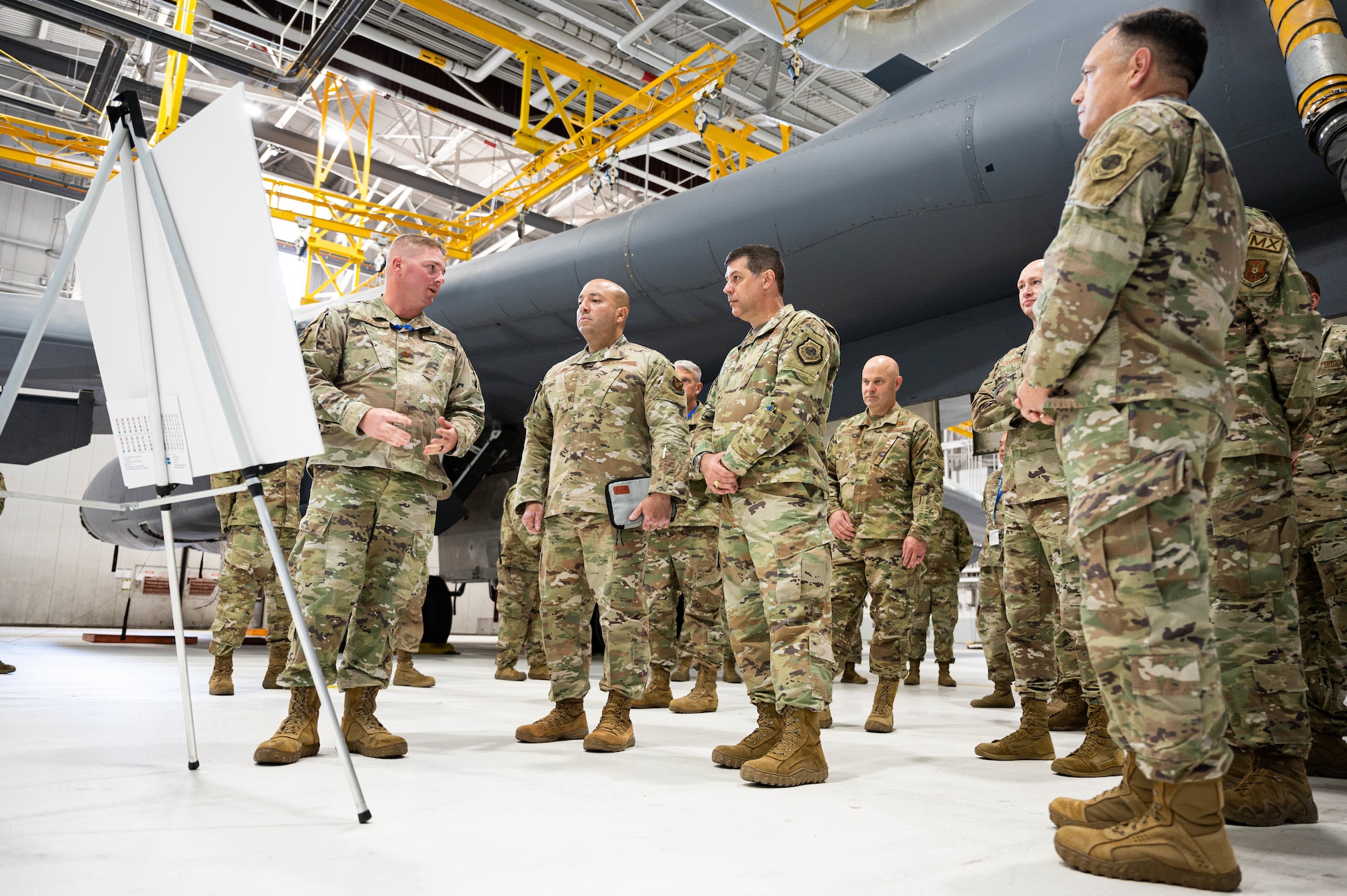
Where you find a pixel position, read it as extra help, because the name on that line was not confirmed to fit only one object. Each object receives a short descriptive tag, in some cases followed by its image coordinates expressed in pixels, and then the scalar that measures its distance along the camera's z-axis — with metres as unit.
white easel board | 1.90
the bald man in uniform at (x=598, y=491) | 3.09
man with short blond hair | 2.74
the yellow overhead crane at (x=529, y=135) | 9.13
